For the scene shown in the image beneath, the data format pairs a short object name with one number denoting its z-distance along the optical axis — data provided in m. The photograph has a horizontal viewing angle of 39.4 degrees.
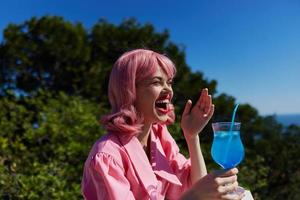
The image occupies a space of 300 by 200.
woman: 1.35
